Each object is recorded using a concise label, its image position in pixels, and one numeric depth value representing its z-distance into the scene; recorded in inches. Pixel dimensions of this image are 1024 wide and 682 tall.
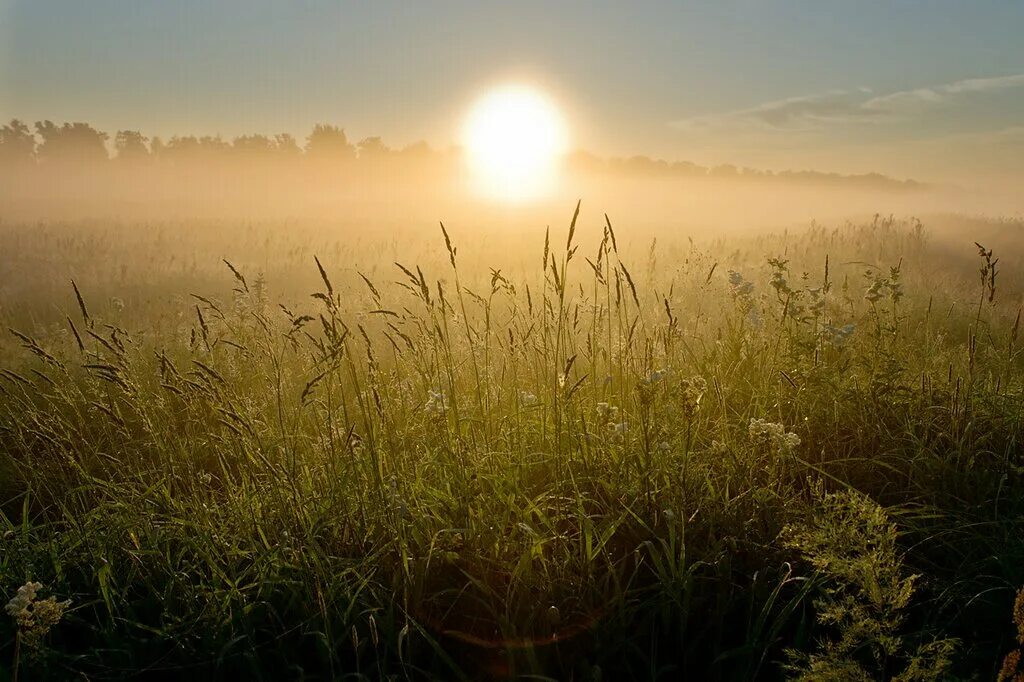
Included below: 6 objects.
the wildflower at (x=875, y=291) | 142.7
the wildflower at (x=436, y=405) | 112.6
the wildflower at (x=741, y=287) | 142.7
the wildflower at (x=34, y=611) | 66.1
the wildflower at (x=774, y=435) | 96.1
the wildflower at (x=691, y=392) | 92.0
